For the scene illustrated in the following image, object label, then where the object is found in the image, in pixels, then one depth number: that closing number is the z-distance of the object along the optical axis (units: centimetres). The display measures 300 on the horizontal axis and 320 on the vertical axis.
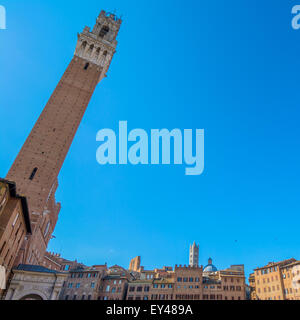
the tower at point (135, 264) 9920
